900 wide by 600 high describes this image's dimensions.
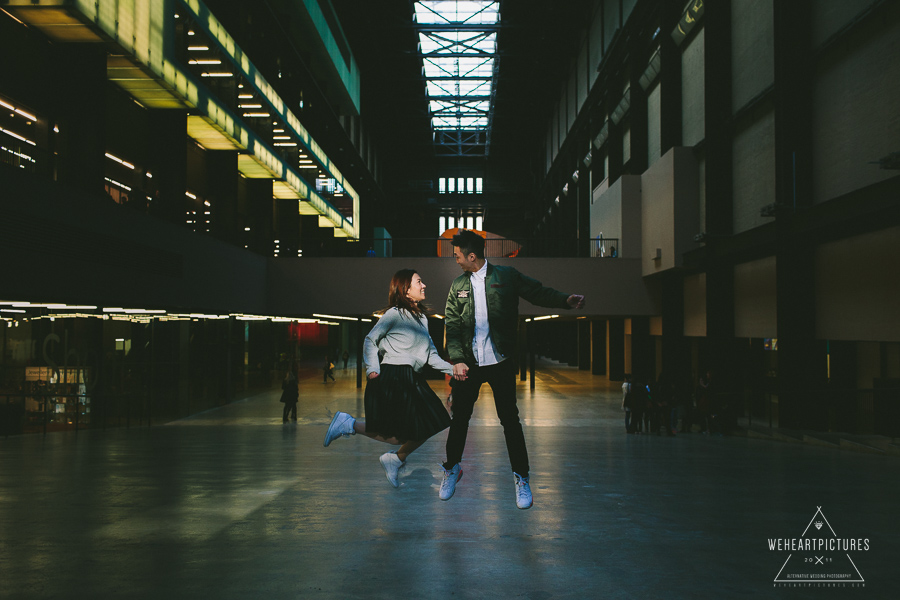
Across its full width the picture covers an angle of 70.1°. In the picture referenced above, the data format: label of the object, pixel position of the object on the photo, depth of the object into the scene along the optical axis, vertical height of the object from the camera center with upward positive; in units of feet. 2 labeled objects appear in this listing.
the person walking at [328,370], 103.91 -7.90
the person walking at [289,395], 58.08 -6.71
